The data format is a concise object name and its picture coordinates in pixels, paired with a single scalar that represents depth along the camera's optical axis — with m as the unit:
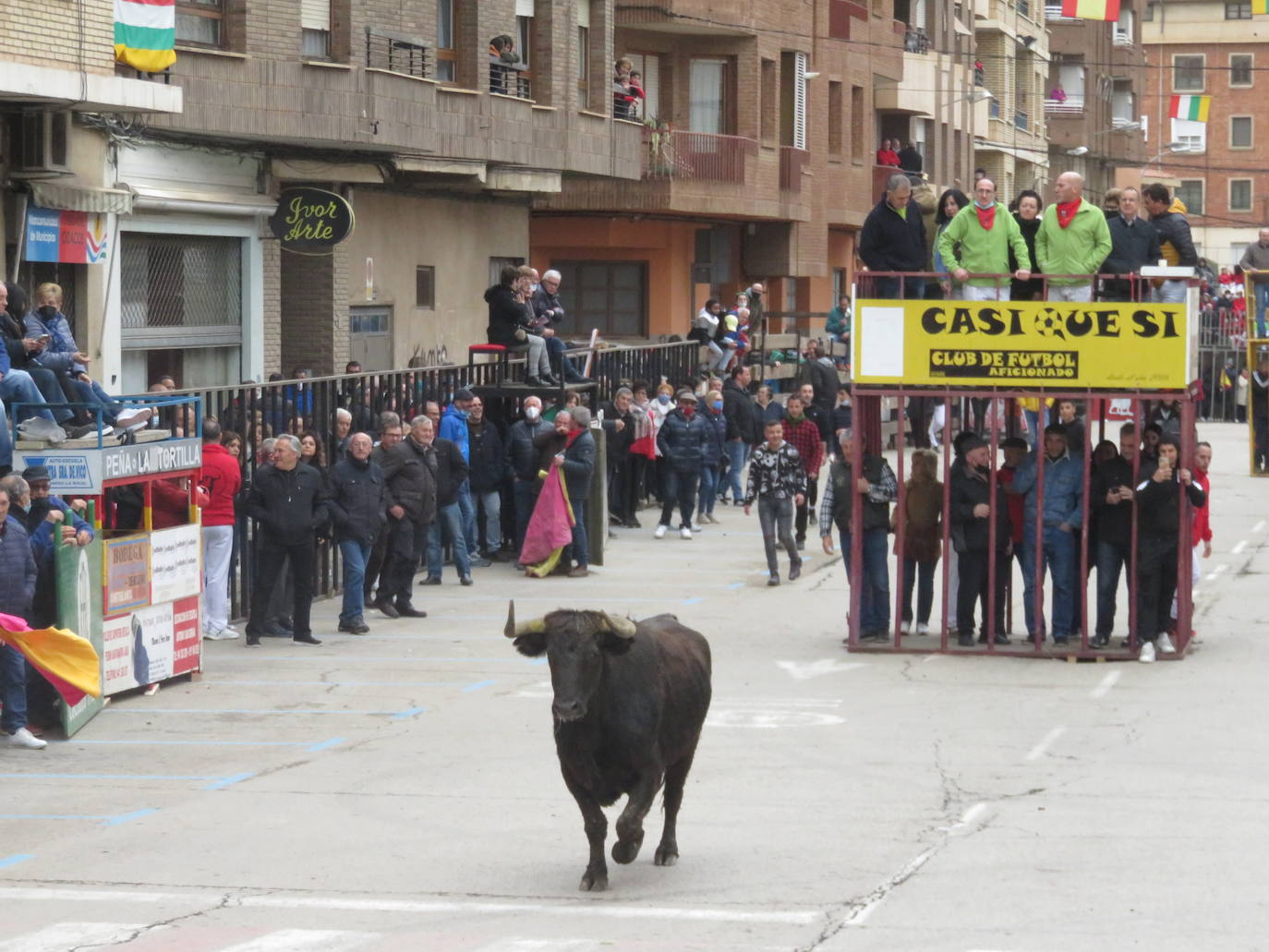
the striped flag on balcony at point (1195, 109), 73.25
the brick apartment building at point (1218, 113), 95.75
